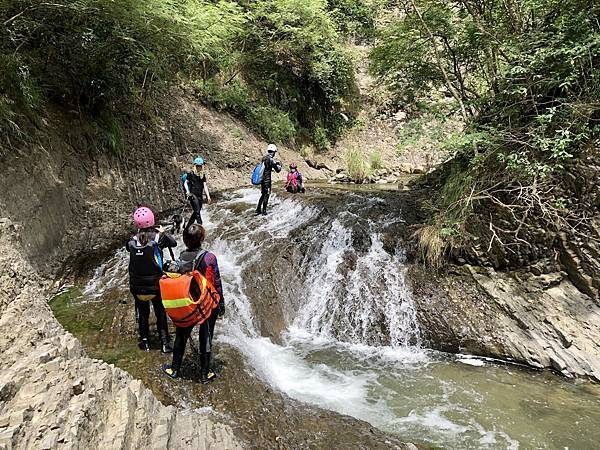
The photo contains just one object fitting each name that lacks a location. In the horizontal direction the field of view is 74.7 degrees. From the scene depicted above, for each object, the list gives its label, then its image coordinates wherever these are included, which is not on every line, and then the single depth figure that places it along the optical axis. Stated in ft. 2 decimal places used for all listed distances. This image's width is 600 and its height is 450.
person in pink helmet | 14.62
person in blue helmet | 26.53
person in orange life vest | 12.77
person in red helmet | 36.01
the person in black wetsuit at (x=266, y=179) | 28.43
